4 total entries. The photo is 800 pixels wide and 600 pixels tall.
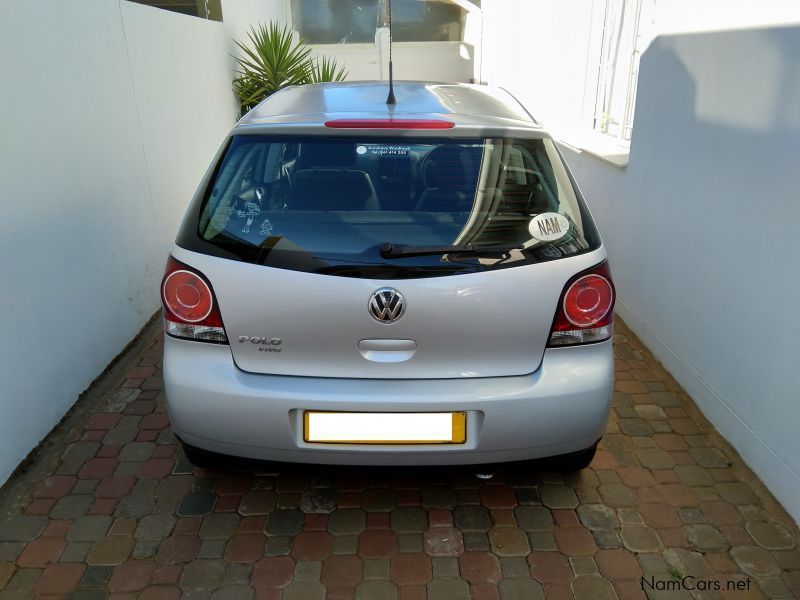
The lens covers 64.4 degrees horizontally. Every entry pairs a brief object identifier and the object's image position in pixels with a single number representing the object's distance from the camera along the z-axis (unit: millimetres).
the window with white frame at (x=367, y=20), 13133
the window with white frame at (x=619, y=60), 5062
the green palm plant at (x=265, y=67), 7863
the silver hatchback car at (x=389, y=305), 2217
